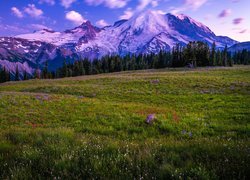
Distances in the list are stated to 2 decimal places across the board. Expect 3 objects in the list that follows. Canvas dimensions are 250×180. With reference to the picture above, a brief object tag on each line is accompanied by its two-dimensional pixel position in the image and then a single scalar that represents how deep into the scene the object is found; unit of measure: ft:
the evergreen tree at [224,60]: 403.19
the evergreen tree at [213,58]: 383.04
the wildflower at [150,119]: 46.28
